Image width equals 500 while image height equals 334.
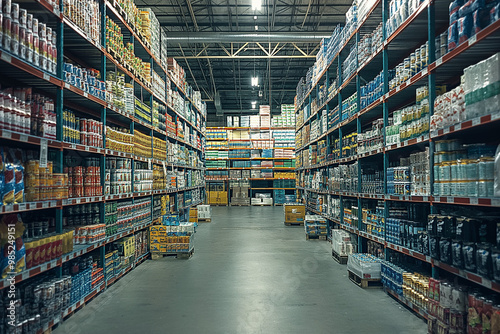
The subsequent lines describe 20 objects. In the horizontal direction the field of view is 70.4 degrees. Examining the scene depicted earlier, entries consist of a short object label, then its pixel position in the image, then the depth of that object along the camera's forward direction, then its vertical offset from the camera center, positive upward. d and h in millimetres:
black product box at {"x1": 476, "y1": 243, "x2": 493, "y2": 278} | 2713 -653
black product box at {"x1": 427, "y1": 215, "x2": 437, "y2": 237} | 3461 -481
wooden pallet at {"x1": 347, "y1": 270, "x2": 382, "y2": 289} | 4830 -1461
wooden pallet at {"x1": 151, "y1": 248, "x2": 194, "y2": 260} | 6793 -1476
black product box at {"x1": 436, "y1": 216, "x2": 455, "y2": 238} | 3250 -461
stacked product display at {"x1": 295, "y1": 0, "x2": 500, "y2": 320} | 2898 +404
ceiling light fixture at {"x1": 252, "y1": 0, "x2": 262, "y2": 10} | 10737 +5321
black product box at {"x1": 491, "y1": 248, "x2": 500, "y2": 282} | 2586 -639
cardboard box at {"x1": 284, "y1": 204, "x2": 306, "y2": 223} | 11633 -1162
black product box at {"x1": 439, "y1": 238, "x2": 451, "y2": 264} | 3287 -690
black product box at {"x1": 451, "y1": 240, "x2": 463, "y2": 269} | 3096 -688
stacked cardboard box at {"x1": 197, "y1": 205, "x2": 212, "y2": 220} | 12766 -1187
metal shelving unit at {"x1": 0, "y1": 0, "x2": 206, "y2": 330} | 3355 +1079
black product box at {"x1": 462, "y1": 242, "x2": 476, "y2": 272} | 2924 -657
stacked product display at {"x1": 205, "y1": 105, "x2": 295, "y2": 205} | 19859 +1281
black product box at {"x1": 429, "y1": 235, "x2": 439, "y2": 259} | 3469 -690
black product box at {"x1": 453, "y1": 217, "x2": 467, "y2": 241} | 3068 -451
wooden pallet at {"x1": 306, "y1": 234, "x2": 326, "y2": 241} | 8984 -1512
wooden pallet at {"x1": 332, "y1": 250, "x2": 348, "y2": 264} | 6340 -1464
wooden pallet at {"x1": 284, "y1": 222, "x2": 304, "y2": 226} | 11722 -1535
